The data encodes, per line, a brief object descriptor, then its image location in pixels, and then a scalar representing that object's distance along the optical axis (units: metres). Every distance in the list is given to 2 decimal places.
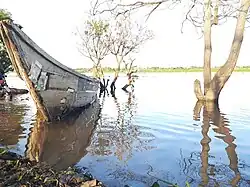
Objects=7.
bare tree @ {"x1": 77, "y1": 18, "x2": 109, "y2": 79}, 17.86
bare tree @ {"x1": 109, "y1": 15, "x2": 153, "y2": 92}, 17.64
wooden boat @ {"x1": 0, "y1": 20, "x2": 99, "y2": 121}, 4.14
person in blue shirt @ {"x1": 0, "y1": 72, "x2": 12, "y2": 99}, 10.67
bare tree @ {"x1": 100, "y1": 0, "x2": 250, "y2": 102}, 7.91
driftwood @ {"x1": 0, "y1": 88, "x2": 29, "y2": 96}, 12.34
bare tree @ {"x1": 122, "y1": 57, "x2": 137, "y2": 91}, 19.06
